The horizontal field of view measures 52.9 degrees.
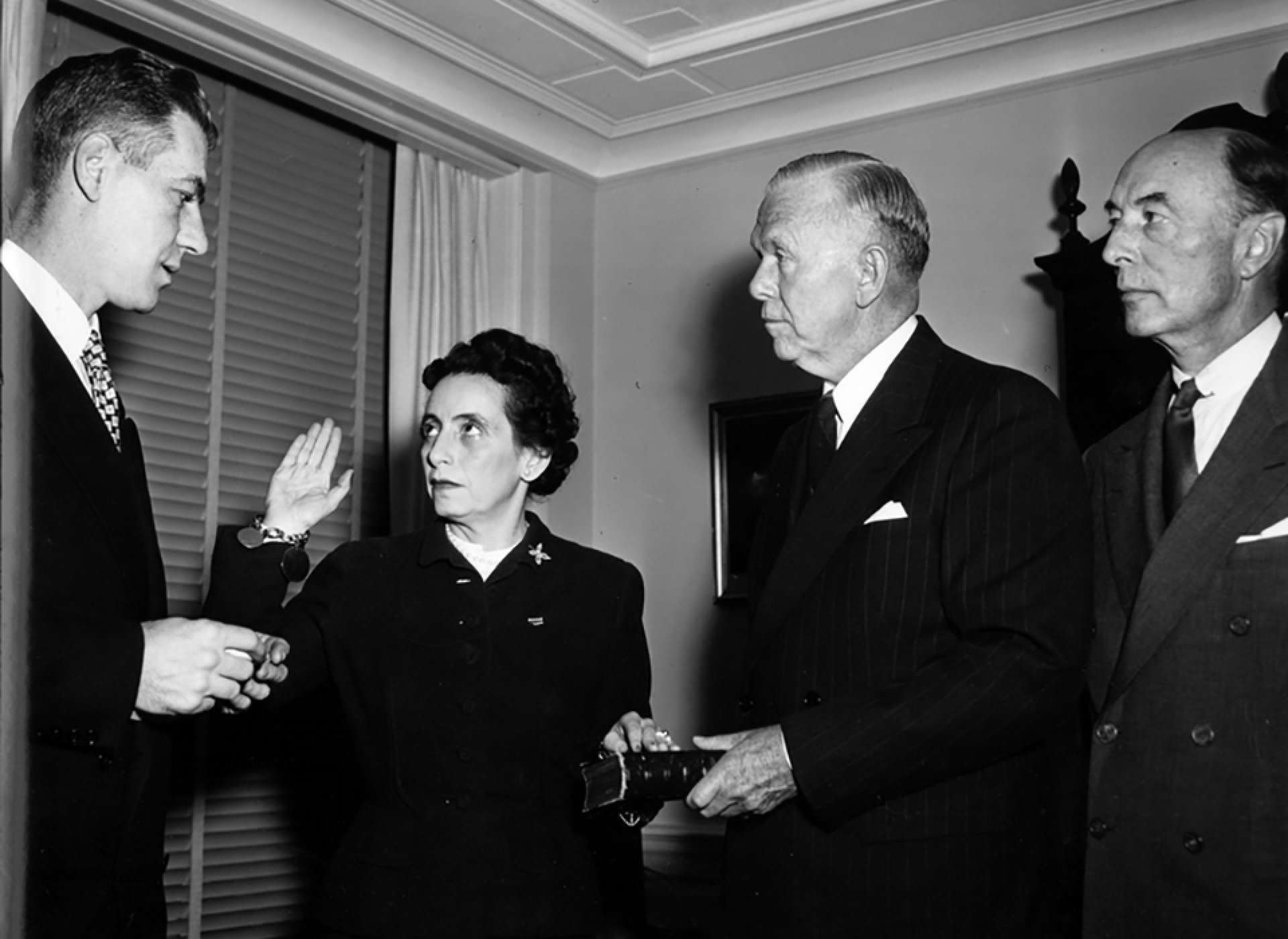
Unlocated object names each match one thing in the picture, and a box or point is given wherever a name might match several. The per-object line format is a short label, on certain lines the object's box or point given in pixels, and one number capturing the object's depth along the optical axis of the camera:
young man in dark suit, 1.86
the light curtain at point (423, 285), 5.43
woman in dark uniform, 2.56
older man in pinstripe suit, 1.99
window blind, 4.73
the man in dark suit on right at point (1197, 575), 2.21
